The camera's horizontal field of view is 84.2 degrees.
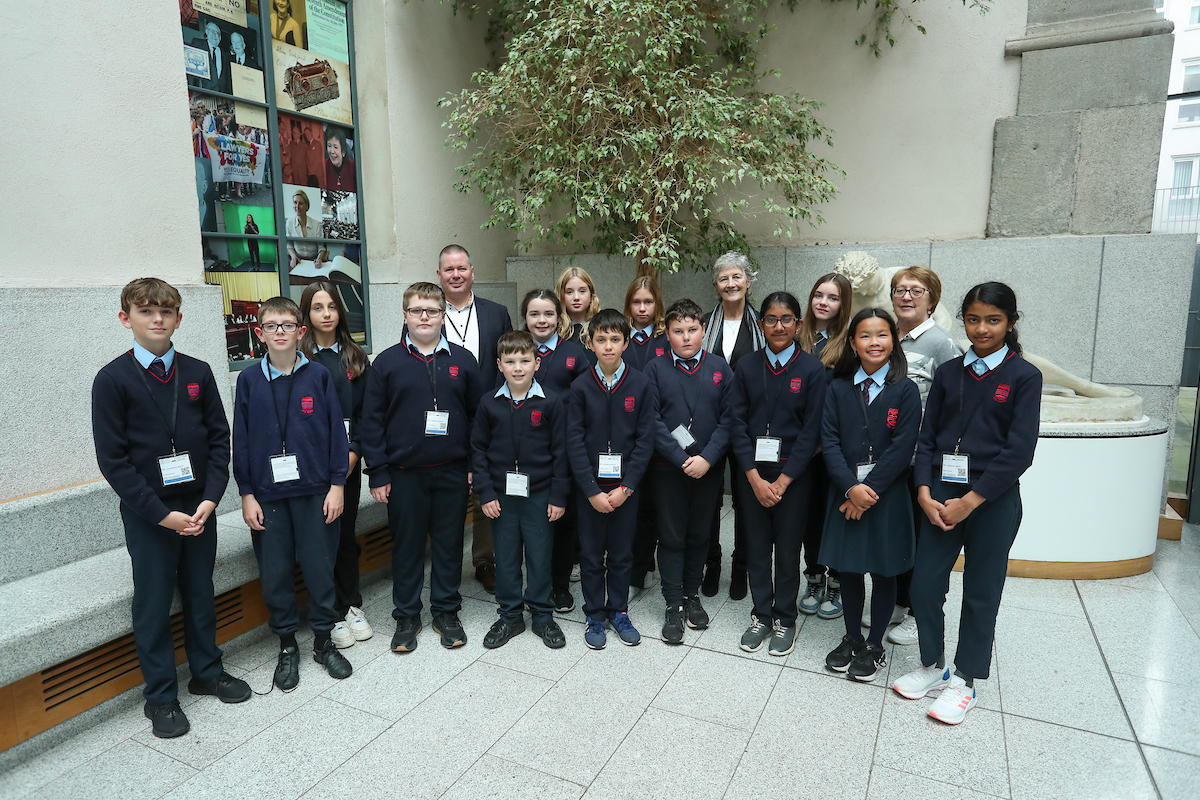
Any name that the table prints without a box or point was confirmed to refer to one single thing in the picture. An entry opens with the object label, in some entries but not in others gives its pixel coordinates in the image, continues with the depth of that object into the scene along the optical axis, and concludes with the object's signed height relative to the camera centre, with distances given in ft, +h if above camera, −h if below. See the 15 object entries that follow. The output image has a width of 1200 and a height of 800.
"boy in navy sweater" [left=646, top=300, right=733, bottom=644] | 10.37 -2.20
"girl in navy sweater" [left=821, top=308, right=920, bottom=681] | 8.91 -2.16
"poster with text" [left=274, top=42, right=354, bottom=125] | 16.21 +5.55
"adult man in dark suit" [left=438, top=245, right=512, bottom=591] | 11.54 -0.22
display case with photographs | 14.82 +3.67
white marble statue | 12.85 -1.77
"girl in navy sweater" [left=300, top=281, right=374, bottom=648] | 10.57 -1.32
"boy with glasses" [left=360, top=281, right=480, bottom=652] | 10.06 -2.23
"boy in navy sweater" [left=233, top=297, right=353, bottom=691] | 9.21 -2.28
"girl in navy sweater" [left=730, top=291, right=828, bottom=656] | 9.89 -2.22
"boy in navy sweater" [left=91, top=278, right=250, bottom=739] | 7.96 -1.97
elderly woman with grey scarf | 11.61 -0.54
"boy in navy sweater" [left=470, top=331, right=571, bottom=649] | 10.10 -2.45
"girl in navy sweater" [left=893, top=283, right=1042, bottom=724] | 8.01 -2.14
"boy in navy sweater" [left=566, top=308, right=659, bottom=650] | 10.06 -2.04
